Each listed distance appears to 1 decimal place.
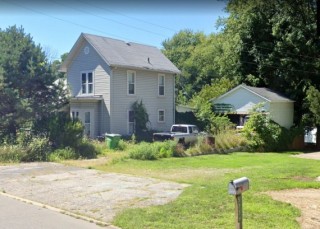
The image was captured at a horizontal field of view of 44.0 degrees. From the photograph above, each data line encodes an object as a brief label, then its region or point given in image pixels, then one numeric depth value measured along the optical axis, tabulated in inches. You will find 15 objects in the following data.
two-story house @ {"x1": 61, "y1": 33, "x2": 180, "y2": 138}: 1106.7
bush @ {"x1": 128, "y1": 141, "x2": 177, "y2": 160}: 748.6
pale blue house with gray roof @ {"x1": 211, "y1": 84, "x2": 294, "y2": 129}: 1170.0
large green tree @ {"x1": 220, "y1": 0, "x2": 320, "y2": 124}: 1215.6
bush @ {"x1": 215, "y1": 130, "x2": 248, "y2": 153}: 962.7
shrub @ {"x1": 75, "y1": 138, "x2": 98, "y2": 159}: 775.7
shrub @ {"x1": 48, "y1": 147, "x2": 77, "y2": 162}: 713.6
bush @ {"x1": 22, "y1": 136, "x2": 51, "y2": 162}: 708.4
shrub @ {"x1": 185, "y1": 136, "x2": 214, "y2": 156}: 876.0
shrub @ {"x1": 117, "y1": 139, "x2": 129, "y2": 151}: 902.4
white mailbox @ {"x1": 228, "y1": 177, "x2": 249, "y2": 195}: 224.5
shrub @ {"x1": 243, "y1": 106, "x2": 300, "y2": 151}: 1055.6
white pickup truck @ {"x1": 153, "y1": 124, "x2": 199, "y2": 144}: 941.4
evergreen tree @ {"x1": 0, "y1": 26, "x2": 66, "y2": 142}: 776.9
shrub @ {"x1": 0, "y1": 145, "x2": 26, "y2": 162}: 689.6
